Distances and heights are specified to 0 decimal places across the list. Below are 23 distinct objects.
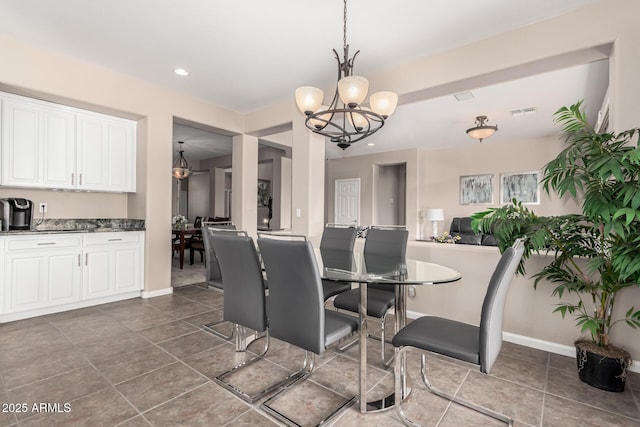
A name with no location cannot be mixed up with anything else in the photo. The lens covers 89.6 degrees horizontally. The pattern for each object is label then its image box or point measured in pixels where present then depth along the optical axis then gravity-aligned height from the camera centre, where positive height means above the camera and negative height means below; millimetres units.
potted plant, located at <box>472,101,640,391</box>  1812 -126
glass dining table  1721 -339
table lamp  7134 +15
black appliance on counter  3205 -6
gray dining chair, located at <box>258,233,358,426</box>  1643 -482
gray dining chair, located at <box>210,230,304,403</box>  1950 -482
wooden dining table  5859 -369
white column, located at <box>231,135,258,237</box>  5062 +506
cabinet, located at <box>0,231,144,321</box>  3068 -610
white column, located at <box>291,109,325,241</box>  4168 +452
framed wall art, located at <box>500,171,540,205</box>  6535 +600
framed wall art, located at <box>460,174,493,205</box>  7055 +595
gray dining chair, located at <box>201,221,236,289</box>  2940 -478
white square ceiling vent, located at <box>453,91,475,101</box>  4105 +1568
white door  8570 +376
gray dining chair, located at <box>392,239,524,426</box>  1485 -624
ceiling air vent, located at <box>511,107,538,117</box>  4720 +1572
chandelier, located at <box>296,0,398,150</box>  2236 +845
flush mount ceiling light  5107 +1379
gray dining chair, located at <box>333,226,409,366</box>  2320 -336
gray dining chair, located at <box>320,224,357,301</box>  2562 -318
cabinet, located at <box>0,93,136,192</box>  3207 +723
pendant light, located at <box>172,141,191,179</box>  7168 +943
